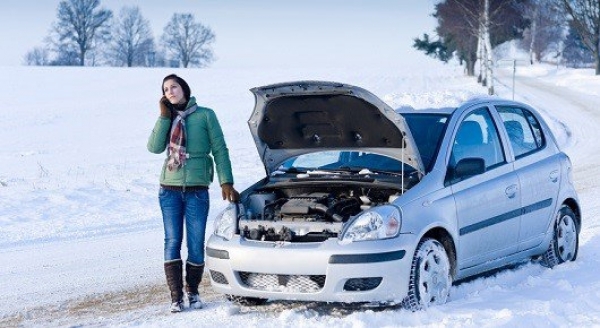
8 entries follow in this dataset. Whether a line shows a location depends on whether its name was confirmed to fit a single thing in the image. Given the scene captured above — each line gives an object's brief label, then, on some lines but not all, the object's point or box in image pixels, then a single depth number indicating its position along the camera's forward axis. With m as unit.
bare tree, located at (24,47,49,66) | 107.35
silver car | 6.56
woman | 7.15
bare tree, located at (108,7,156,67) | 101.75
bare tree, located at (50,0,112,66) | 92.12
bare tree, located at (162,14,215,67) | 108.12
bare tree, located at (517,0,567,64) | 115.06
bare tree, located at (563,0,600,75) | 64.31
